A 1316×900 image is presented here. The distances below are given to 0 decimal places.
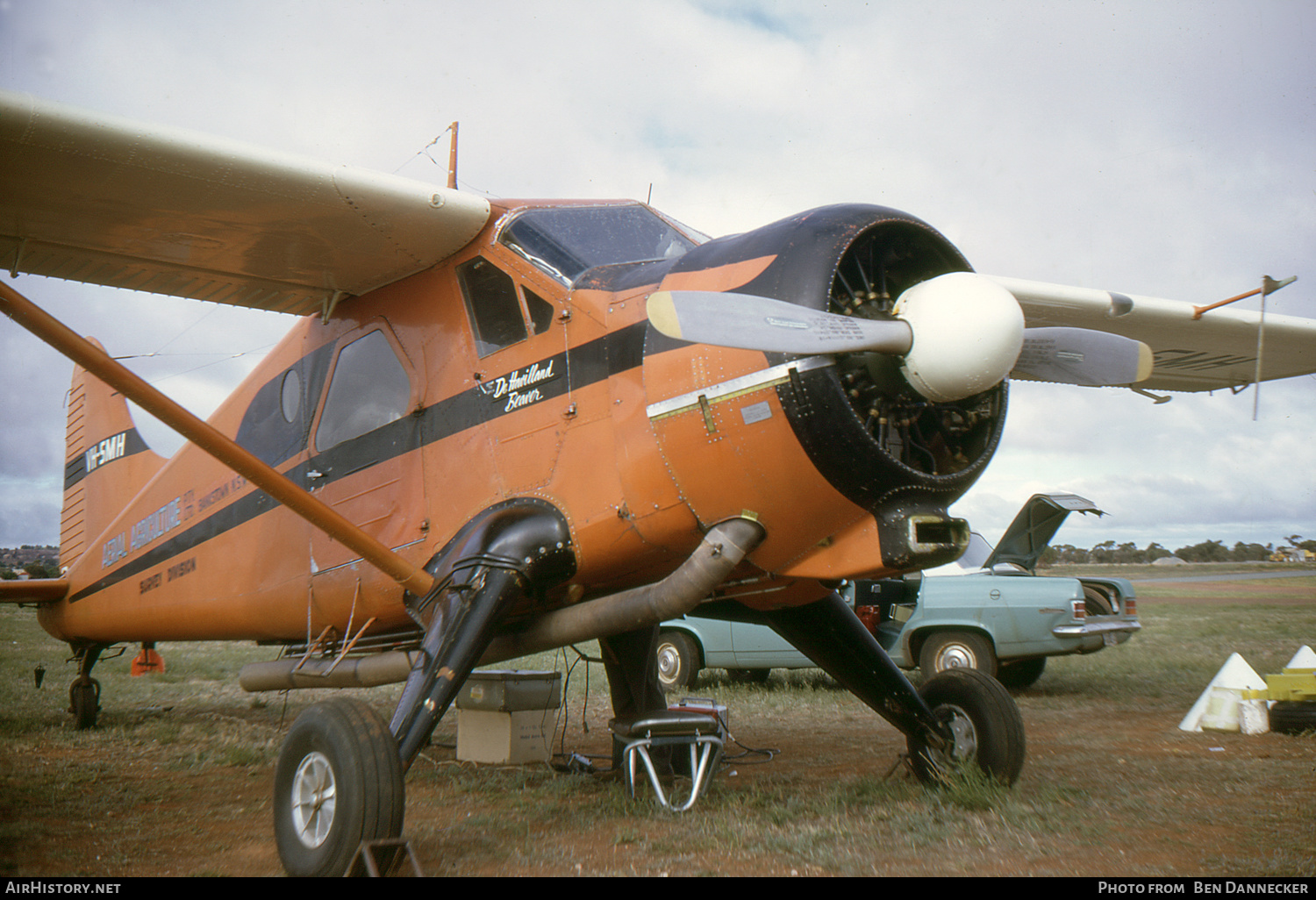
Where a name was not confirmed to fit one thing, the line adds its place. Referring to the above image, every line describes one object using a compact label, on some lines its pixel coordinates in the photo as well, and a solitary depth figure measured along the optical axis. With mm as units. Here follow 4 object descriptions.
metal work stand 4895
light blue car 9945
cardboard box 6480
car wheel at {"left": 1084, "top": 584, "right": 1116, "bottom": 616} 11094
